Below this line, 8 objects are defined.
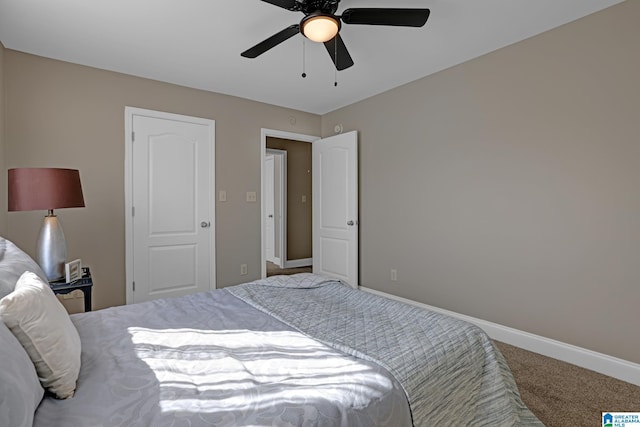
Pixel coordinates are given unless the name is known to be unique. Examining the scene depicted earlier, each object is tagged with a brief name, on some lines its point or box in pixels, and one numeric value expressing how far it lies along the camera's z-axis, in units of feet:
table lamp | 7.00
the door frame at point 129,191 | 10.88
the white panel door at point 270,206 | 21.30
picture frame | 7.52
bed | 2.90
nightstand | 7.28
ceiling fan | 6.02
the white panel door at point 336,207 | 13.61
